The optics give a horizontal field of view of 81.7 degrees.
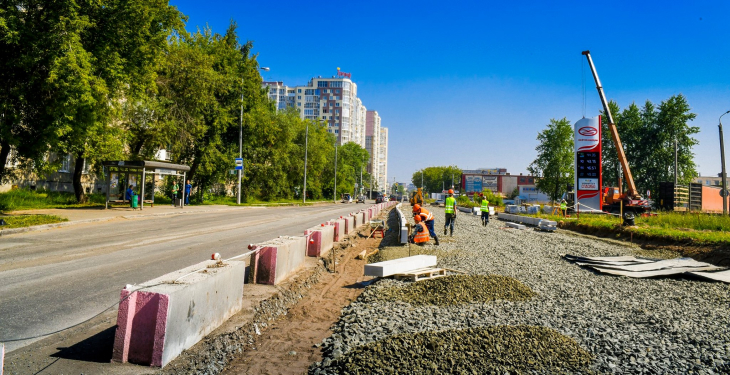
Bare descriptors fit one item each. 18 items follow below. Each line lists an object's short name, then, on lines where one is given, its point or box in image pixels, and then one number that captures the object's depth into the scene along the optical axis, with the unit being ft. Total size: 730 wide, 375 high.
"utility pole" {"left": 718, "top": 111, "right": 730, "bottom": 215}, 86.35
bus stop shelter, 68.44
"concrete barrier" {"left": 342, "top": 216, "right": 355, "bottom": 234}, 54.08
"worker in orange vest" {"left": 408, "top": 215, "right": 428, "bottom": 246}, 45.32
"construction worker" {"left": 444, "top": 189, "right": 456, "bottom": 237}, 56.49
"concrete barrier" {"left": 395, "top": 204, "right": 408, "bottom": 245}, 46.06
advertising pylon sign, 101.30
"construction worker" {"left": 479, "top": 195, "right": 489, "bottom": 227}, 82.53
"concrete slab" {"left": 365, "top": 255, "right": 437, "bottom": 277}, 26.50
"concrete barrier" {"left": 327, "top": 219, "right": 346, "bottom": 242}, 45.98
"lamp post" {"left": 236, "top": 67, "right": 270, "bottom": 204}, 113.70
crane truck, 96.68
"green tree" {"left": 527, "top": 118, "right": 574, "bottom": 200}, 209.56
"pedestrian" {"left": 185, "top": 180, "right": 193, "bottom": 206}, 102.97
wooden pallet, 26.89
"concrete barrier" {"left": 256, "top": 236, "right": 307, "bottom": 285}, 23.15
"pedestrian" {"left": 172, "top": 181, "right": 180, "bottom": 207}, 92.04
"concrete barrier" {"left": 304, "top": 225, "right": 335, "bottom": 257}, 34.81
